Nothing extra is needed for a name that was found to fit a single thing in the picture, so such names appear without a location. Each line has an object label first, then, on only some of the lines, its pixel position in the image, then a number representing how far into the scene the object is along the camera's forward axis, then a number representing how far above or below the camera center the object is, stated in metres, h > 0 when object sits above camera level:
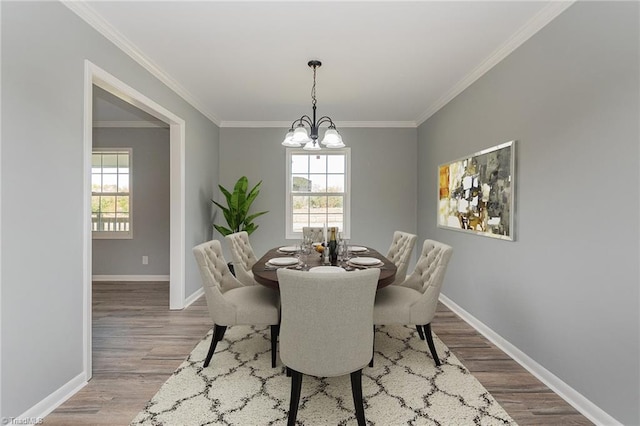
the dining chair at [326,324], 1.62 -0.60
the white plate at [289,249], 3.36 -0.45
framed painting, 2.72 +0.16
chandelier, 2.95 +0.65
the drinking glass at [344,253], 2.86 -0.41
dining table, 2.25 -0.47
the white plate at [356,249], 3.43 -0.44
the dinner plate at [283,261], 2.62 -0.45
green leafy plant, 4.70 -0.01
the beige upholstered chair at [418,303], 2.43 -0.71
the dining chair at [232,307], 2.40 -0.74
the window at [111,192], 5.36 +0.20
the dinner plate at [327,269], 2.35 -0.45
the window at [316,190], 5.40 +0.28
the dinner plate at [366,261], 2.66 -0.45
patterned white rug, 1.90 -1.22
